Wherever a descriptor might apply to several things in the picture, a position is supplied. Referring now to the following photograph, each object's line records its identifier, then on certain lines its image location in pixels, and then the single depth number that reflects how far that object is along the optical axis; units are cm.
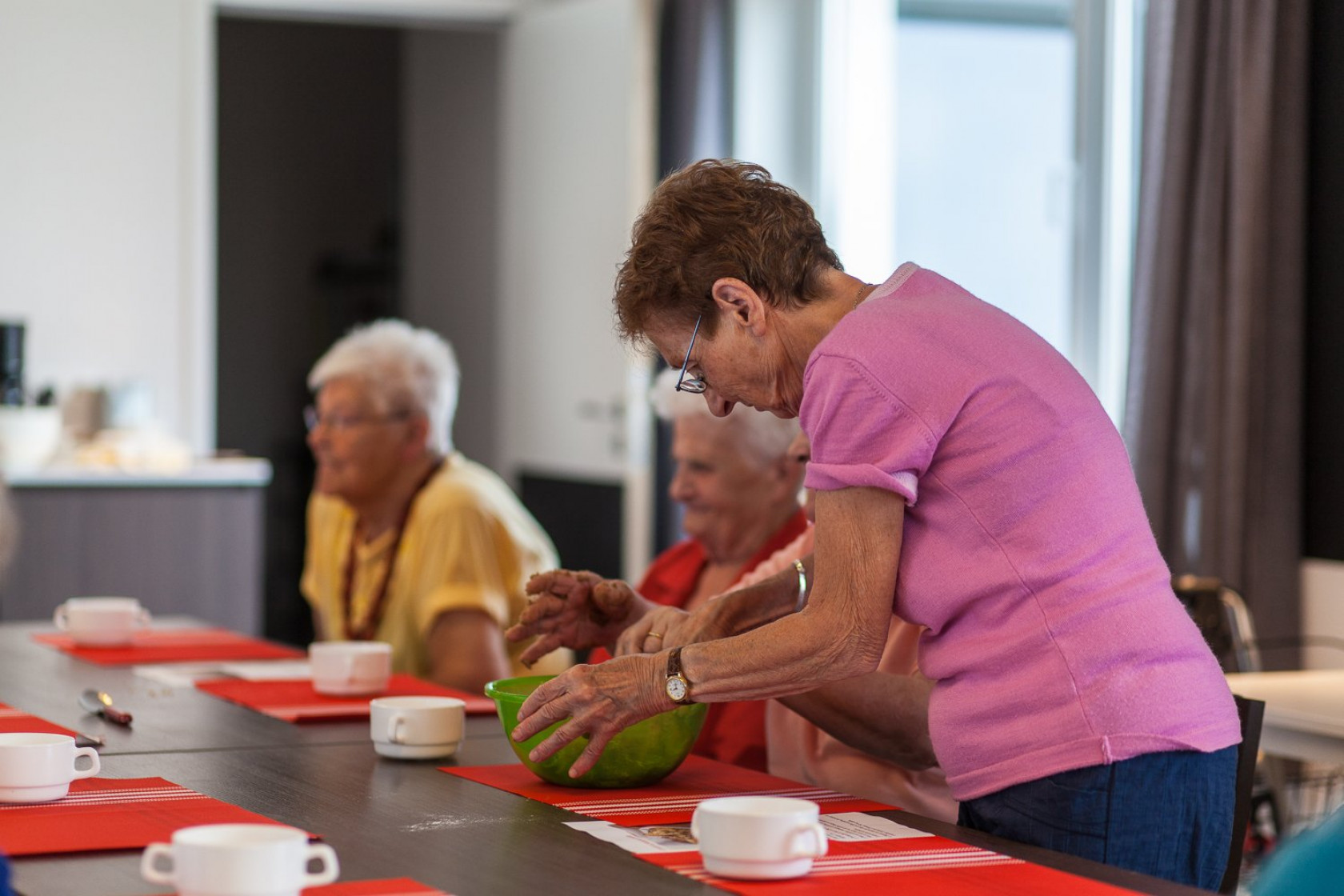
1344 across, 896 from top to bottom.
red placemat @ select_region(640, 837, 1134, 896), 324
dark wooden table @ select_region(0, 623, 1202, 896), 326
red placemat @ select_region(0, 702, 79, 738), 397
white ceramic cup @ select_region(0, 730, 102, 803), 349
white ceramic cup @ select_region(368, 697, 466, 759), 381
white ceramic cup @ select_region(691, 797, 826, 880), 324
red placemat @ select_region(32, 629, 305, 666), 473
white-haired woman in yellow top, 498
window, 790
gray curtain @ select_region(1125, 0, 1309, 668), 567
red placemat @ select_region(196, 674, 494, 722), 415
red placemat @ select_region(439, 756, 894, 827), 355
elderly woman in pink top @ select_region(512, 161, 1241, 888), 348
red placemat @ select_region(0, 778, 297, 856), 336
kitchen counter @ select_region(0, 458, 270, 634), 773
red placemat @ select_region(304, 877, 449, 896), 320
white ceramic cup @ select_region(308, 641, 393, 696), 428
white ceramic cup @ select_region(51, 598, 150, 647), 483
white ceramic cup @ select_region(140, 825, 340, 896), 309
